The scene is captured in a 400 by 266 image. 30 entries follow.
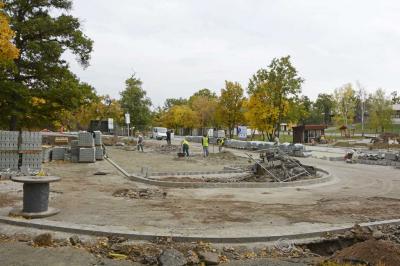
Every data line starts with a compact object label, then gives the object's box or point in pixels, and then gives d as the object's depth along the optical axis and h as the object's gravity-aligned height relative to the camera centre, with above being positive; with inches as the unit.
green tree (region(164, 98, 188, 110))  4540.8 +347.0
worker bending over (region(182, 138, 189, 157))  1202.0 -44.3
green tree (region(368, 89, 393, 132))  2787.9 +159.6
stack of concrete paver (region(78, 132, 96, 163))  1002.1 -40.4
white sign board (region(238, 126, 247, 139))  2101.4 +13.6
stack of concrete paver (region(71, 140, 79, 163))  1017.1 -53.6
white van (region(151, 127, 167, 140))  2738.7 -3.7
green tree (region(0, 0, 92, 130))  903.1 +151.6
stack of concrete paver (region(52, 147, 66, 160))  1044.5 -55.6
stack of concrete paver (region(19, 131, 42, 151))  723.4 -18.3
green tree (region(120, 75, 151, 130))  2625.5 +197.2
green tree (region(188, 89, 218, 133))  3178.9 +179.4
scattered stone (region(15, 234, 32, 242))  305.1 -80.7
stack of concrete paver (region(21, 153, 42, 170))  725.9 -53.4
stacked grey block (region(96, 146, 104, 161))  1058.7 -56.2
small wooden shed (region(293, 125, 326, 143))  2073.1 +7.9
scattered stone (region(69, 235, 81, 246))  299.4 -80.0
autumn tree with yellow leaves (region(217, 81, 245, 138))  2385.6 +178.5
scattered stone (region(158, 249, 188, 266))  257.9 -80.4
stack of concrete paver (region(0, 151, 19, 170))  701.3 -50.5
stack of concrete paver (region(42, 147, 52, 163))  988.4 -58.8
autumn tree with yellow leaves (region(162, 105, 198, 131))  3341.5 +128.4
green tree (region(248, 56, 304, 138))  1829.5 +219.8
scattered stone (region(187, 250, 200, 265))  264.7 -81.9
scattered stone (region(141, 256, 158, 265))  264.2 -82.8
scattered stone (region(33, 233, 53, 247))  294.4 -79.0
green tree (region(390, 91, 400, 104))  5049.2 +473.3
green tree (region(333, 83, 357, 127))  3216.0 +254.8
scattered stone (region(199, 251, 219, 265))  265.7 -81.8
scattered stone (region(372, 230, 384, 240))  323.4 -79.7
